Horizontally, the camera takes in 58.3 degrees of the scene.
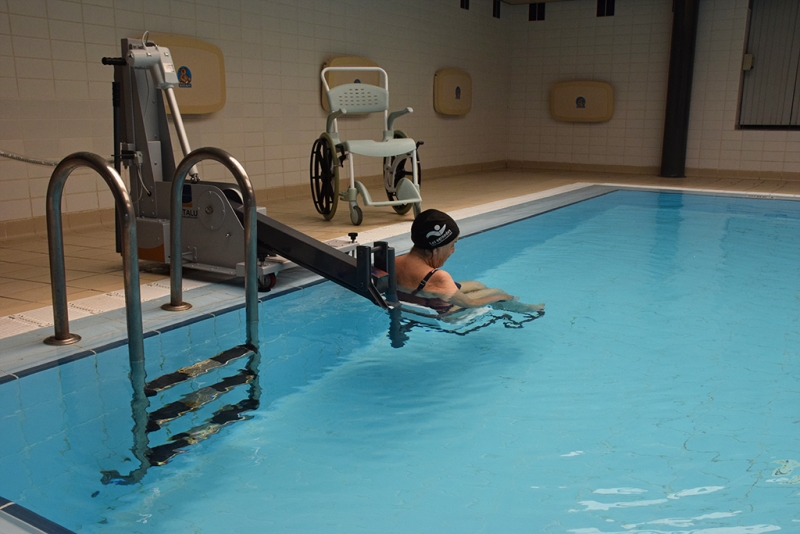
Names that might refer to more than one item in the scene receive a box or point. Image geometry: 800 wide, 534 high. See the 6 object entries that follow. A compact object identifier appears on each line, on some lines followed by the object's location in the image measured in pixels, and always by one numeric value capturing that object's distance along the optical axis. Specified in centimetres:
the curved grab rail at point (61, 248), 211
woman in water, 290
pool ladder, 204
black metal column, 930
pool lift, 344
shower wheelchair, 539
